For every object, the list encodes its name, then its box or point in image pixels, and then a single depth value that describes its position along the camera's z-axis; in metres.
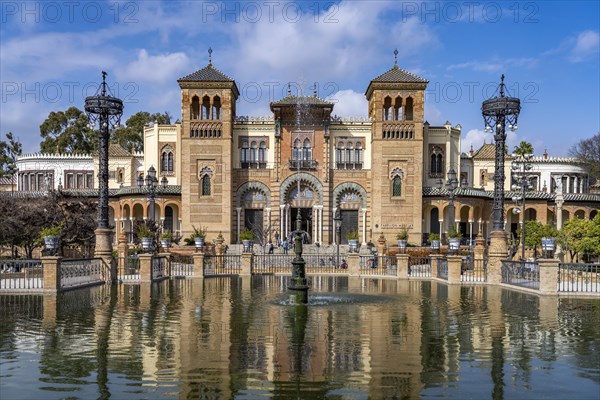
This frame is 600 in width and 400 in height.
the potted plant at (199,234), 34.94
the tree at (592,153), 68.00
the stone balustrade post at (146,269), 22.88
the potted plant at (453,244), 28.09
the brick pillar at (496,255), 23.03
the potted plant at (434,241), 34.91
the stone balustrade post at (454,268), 23.42
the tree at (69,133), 70.94
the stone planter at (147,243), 28.54
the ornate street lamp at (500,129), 24.08
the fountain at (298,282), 16.28
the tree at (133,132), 70.25
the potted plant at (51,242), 21.42
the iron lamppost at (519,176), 33.18
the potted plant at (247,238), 38.72
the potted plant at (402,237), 41.00
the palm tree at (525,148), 51.56
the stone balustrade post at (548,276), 19.08
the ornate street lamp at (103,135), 23.22
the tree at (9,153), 76.71
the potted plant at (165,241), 35.93
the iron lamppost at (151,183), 30.48
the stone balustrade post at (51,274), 18.69
